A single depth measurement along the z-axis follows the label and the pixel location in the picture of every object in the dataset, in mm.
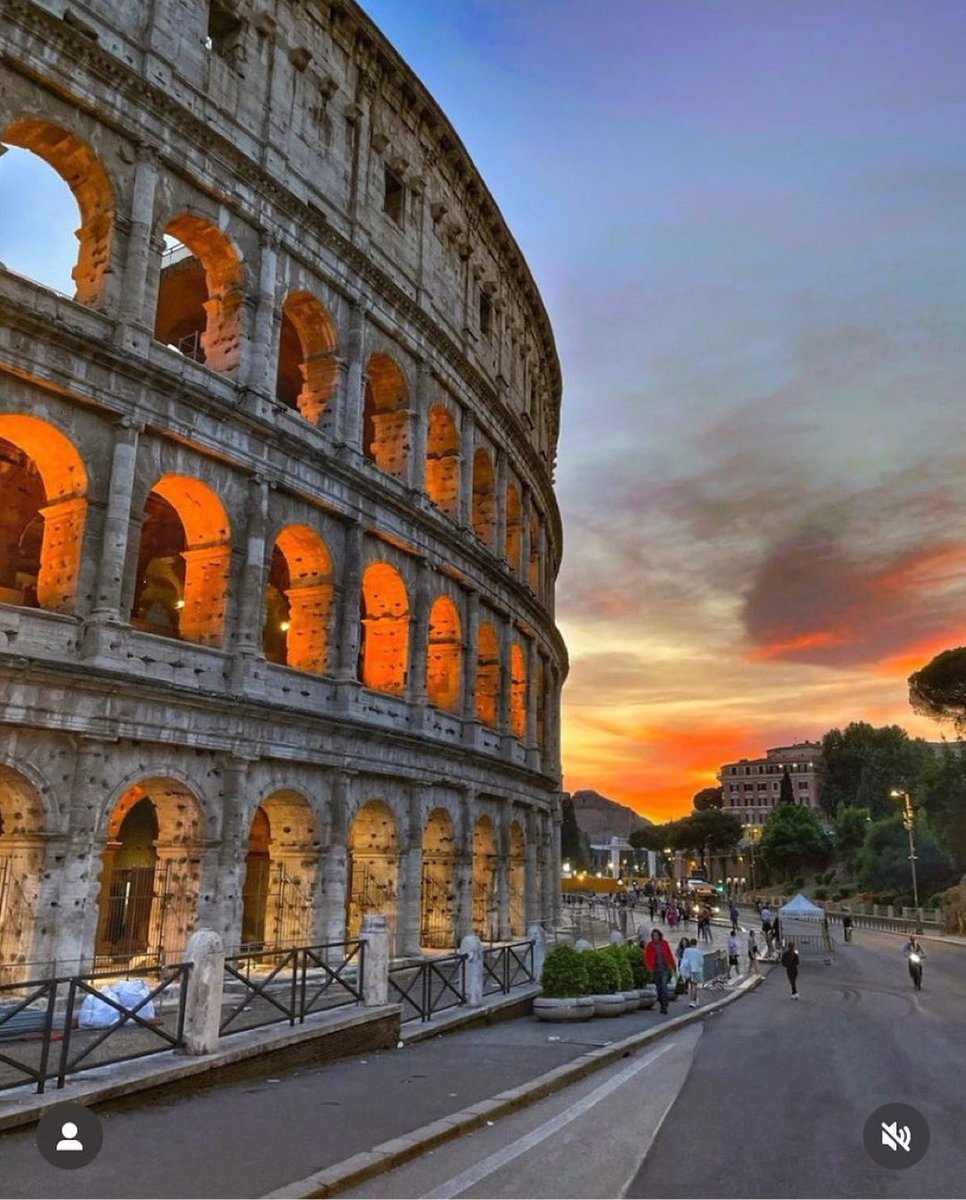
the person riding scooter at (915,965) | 25469
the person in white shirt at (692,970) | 21312
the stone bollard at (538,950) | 19814
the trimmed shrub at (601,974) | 17719
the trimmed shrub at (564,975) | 17188
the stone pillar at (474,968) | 15898
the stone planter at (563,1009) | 16625
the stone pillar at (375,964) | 12891
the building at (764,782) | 158375
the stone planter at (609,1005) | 17328
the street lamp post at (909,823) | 55025
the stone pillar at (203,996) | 9664
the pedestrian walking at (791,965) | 23828
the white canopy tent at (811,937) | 36712
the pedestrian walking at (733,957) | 29844
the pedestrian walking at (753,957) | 32119
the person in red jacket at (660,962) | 18703
